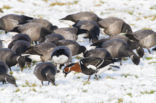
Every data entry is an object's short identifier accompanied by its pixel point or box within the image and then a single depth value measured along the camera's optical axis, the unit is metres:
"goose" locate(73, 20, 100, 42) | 18.09
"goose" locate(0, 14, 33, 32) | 19.45
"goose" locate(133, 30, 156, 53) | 16.58
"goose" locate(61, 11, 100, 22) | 21.25
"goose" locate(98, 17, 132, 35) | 19.39
